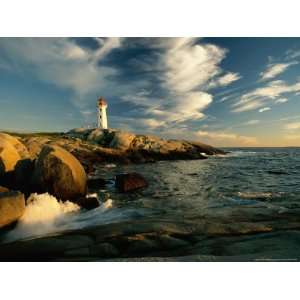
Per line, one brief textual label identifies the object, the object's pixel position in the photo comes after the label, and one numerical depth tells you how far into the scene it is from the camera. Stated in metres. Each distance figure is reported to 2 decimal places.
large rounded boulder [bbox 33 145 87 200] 7.78
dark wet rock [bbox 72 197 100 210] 7.31
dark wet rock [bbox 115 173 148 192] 10.36
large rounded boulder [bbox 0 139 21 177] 8.99
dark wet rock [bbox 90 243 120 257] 4.12
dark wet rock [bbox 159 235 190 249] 4.30
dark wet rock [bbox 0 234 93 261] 4.12
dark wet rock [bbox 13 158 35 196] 8.55
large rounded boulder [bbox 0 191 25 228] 5.42
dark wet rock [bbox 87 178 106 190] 11.30
